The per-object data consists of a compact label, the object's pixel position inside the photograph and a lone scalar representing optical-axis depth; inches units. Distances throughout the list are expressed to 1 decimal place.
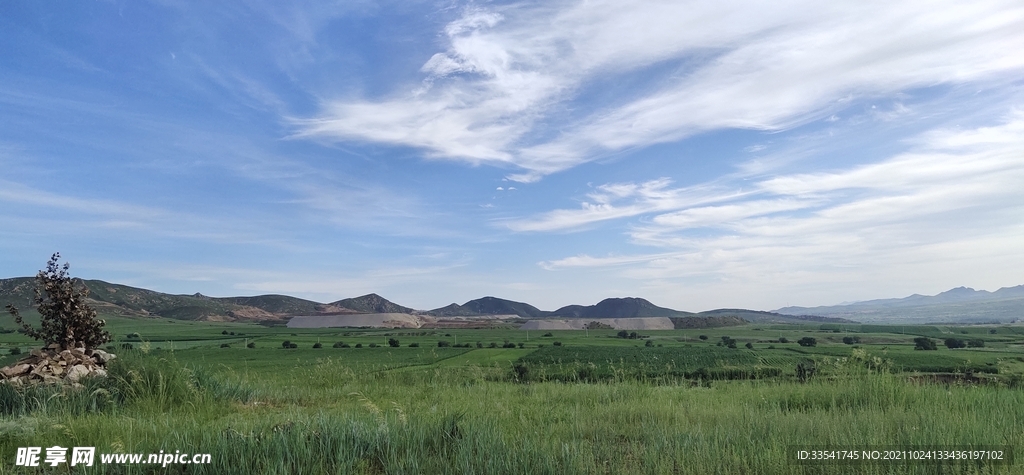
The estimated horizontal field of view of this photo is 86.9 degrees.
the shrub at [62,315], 486.3
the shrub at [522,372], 756.6
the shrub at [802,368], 578.9
